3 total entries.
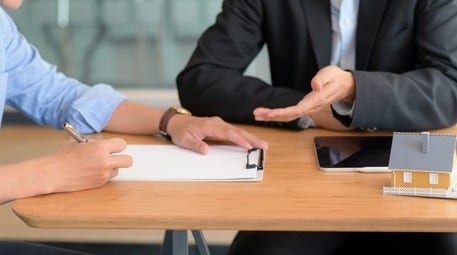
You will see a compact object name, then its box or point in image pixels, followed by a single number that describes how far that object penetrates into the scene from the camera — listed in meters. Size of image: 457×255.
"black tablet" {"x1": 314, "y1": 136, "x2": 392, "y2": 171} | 2.10
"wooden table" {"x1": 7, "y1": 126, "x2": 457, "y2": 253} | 1.85
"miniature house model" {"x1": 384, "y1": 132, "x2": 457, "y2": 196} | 1.93
